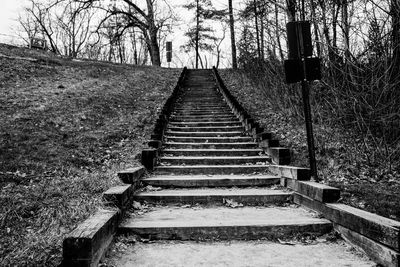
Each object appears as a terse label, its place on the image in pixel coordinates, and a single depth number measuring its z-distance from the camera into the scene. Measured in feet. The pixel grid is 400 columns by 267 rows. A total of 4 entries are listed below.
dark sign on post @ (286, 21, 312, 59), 17.49
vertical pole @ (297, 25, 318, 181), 17.57
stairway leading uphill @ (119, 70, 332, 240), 12.44
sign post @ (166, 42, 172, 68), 88.53
